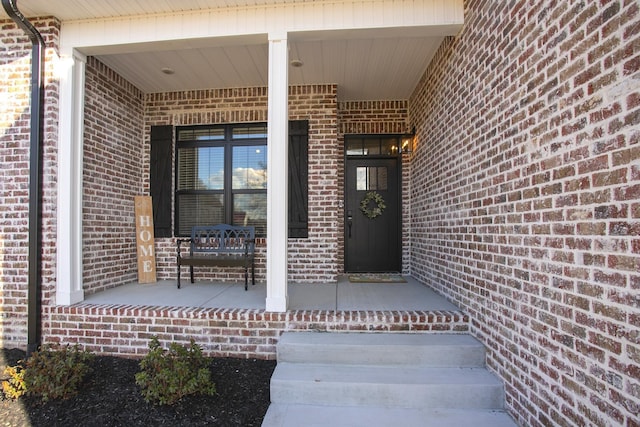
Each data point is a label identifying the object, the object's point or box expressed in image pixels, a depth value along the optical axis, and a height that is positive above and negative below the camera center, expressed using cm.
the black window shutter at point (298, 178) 453 +59
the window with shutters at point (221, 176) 470 +66
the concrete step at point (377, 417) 206 -130
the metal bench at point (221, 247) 392 -36
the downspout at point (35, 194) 310 +26
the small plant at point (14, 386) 240 -124
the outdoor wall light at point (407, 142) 482 +118
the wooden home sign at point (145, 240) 446 -27
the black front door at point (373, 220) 502 +0
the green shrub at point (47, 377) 236 -117
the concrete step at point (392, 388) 223 -118
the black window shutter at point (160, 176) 470 +65
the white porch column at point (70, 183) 323 +39
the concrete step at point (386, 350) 253 -104
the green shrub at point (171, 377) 224 -112
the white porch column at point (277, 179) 298 +38
